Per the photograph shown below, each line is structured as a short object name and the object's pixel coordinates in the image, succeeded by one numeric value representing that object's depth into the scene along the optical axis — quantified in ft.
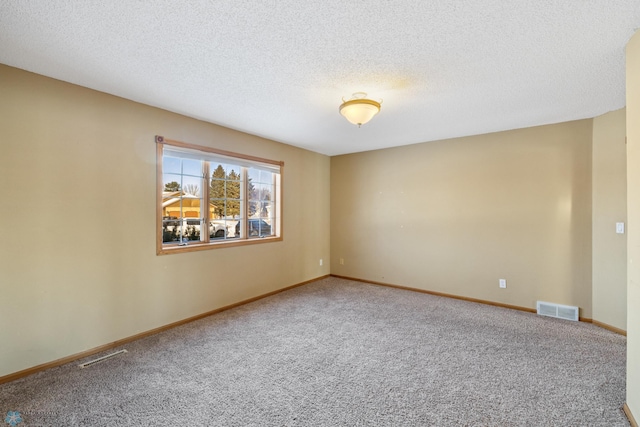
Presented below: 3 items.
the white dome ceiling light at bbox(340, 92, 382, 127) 8.26
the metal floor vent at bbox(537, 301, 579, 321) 11.10
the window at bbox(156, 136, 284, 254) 10.60
